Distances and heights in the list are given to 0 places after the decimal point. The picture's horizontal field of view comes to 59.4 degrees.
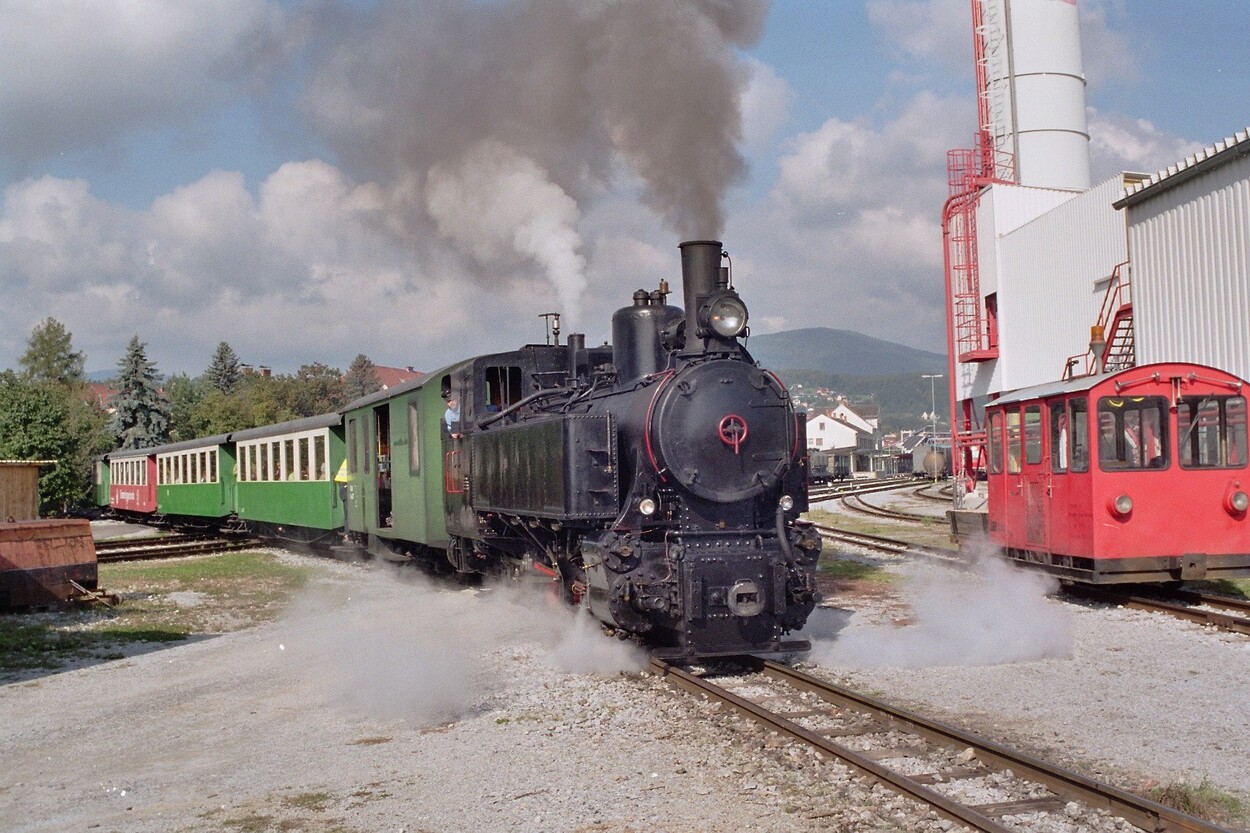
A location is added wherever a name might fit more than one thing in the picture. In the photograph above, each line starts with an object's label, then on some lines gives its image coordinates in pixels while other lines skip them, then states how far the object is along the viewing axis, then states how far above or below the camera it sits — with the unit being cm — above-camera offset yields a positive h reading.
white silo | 3275 +1068
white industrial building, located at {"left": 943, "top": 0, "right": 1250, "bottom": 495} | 1734 +421
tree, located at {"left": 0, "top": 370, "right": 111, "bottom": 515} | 4281 +193
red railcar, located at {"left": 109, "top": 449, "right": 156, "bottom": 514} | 3647 +3
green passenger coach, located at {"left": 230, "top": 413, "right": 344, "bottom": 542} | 2128 -2
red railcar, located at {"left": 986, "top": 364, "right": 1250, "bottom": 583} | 1160 -34
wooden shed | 2028 -7
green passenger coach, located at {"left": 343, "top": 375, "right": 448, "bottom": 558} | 1474 +7
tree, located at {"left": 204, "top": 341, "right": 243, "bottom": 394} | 10019 +979
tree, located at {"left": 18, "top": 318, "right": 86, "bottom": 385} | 6550 +762
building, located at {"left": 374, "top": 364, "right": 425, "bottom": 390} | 13096 +1230
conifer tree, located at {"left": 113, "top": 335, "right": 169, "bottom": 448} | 6006 +427
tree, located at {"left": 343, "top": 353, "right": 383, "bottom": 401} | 11262 +1029
